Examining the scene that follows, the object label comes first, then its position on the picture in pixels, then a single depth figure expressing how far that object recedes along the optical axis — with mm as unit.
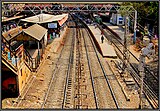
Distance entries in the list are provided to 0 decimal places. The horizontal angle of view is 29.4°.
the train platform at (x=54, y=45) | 25758
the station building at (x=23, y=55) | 15406
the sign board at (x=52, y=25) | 35056
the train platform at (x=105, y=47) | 26597
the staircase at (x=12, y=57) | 14774
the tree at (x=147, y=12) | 32391
